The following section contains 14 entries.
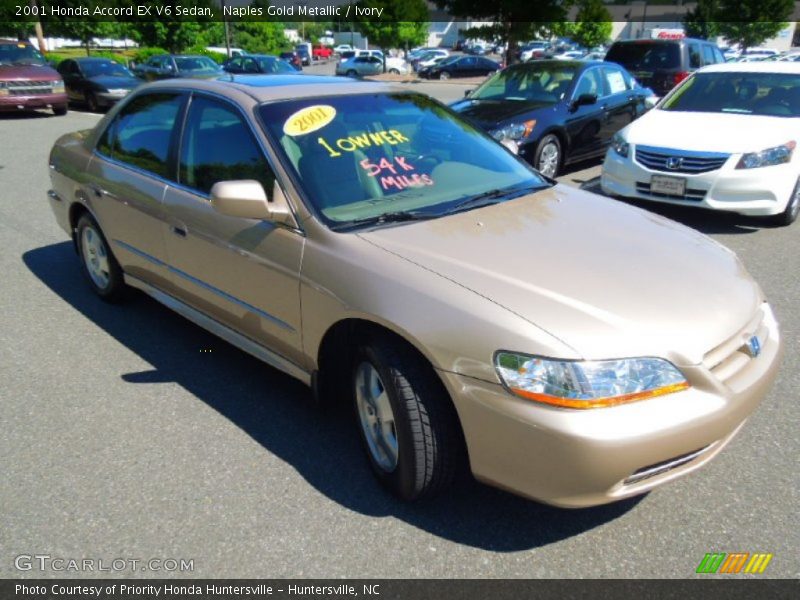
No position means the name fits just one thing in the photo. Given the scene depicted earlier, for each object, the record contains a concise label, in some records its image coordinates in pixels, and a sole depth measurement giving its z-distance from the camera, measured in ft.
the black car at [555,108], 26.14
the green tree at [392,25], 136.84
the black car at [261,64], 66.59
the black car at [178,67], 61.98
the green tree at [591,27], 169.27
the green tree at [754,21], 135.74
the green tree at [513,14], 56.85
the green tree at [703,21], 148.05
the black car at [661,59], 41.86
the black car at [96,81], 54.34
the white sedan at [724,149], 19.45
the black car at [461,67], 111.14
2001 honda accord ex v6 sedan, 7.00
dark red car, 49.98
